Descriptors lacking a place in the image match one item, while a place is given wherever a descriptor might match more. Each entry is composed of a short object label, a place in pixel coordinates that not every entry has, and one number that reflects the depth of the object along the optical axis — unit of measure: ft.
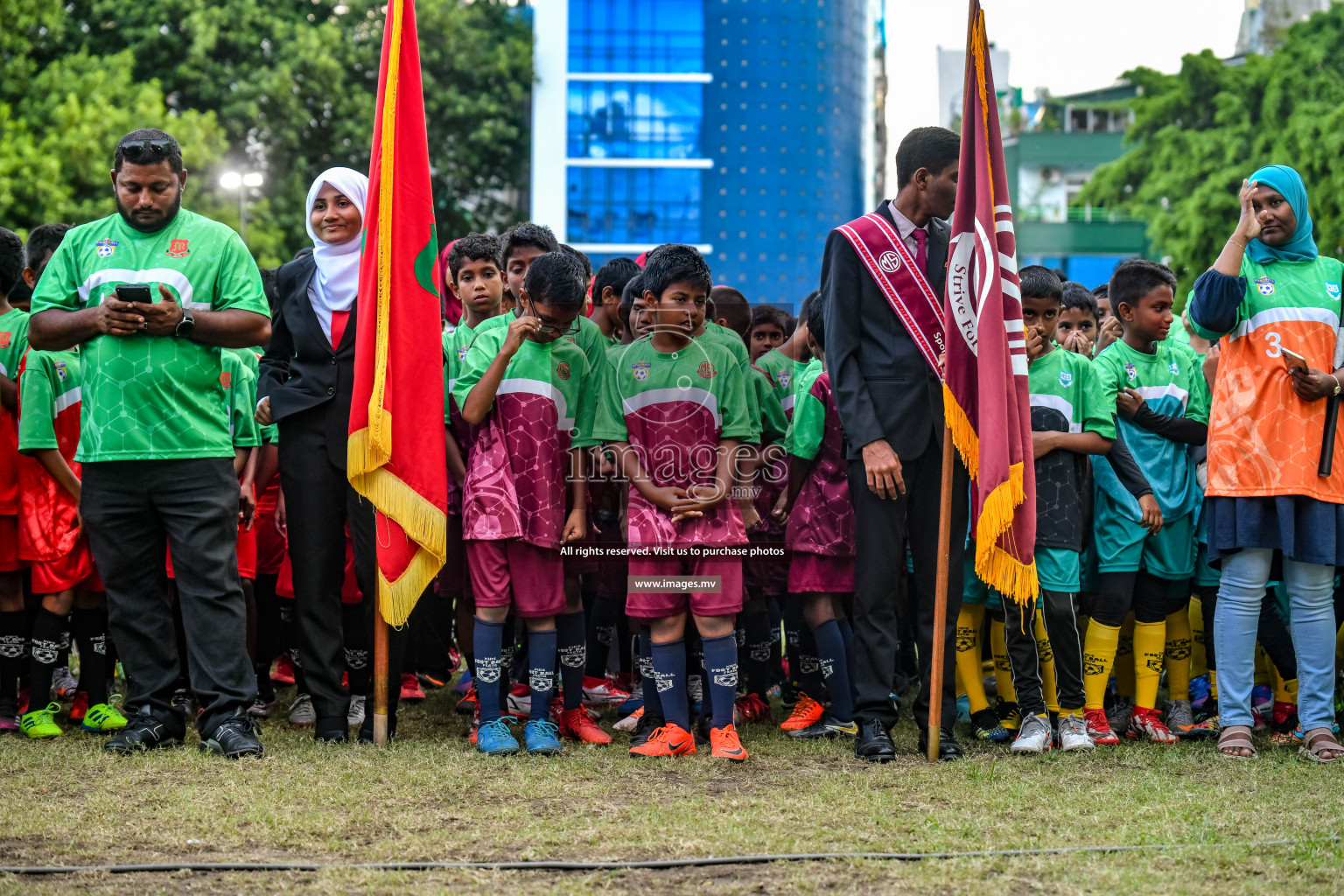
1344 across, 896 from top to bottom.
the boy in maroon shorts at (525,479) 17.70
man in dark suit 16.97
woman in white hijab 17.97
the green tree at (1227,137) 86.48
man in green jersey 16.70
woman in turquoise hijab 17.38
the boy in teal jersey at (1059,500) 18.25
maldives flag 17.56
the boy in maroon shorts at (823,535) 19.06
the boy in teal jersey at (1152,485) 19.04
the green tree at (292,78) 88.79
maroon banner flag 16.56
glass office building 134.82
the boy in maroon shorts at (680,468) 17.40
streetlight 83.35
